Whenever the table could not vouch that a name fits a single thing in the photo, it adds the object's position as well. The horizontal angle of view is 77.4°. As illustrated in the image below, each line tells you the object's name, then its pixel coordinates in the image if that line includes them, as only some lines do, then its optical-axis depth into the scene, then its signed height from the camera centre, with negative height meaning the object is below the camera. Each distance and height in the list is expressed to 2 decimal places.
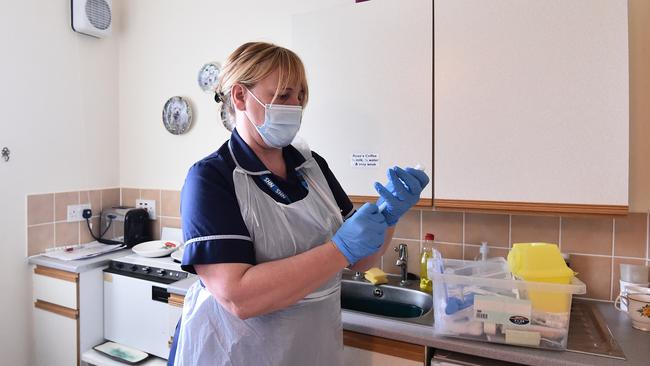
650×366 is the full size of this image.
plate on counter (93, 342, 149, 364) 1.99 -0.88
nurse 0.86 -0.12
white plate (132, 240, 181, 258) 2.16 -0.38
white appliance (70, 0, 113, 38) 2.30 +0.94
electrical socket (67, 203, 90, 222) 2.34 -0.20
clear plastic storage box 1.09 -0.36
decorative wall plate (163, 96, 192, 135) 2.38 +0.38
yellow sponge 1.69 -0.41
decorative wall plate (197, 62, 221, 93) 2.28 +0.58
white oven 1.95 -0.62
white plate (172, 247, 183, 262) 2.10 -0.40
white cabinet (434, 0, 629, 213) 1.18 +0.24
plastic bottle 1.62 -0.34
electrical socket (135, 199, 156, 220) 2.51 -0.17
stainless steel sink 1.59 -0.49
